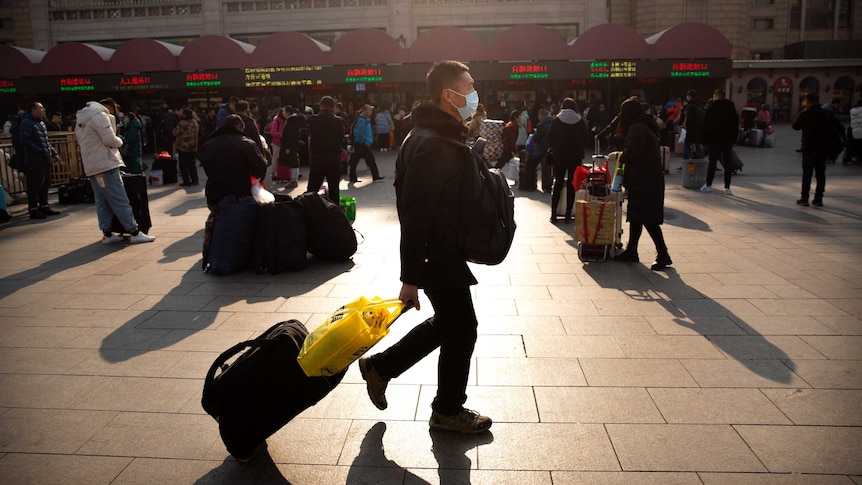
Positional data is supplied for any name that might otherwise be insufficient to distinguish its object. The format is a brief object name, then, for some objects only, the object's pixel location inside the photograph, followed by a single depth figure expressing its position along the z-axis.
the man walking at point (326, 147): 11.12
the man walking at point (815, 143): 10.85
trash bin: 13.55
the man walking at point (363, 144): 15.27
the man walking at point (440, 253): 3.29
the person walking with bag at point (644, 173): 7.15
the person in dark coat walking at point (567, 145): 10.16
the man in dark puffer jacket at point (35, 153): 11.09
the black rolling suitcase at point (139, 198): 9.41
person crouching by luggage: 7.52
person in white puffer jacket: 8.69
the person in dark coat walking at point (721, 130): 12.78
